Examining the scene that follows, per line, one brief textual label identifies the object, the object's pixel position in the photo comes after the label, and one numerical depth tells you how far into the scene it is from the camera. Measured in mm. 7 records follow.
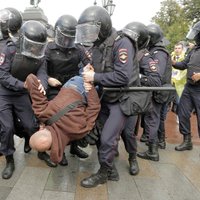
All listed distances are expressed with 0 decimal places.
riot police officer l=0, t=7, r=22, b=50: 2791
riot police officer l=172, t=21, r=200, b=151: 3473
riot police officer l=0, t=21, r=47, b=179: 2471
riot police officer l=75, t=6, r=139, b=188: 2368
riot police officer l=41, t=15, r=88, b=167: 2756
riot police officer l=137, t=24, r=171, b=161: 3232
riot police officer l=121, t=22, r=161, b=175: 2774
